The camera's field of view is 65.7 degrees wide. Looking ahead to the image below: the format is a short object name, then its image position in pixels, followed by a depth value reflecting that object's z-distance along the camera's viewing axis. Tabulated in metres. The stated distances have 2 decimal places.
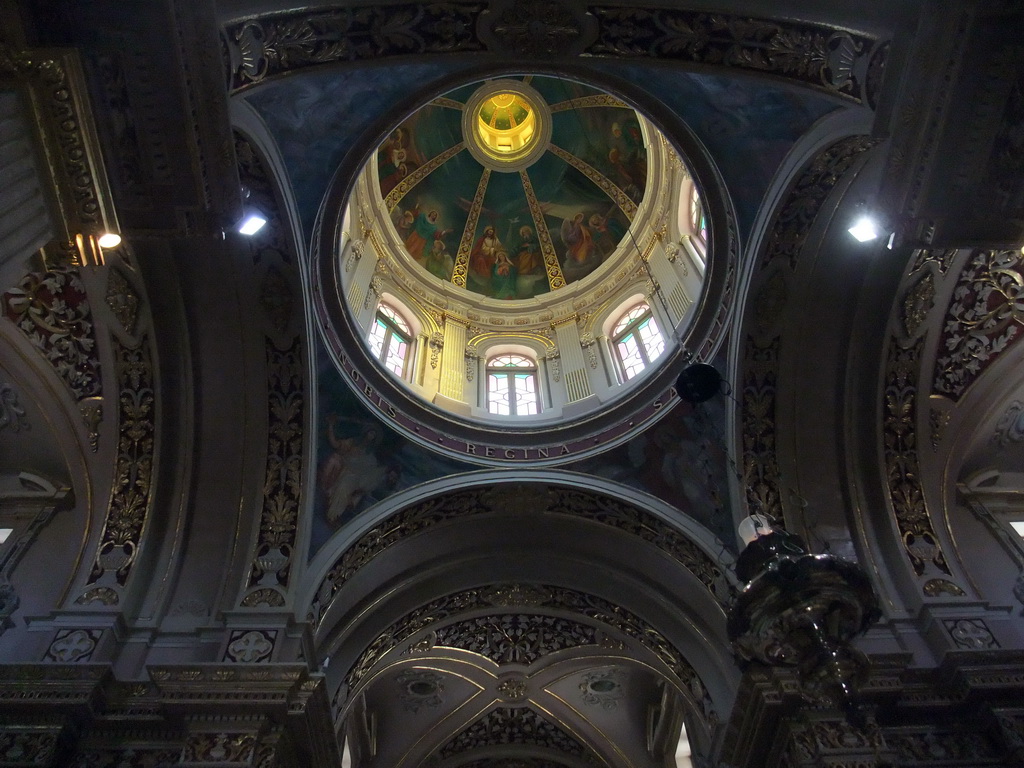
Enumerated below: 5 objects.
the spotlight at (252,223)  8.41
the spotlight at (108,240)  5.02
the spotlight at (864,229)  7.93
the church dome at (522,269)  11.36
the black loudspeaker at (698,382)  8.67
